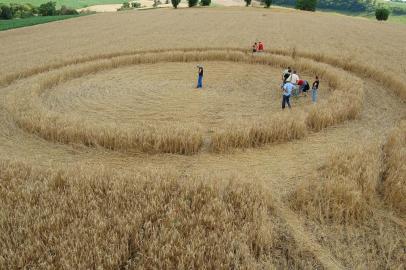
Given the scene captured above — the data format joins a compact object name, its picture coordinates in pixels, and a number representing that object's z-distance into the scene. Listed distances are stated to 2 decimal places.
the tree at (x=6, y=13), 71.06
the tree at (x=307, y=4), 78.62
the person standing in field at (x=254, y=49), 23.62
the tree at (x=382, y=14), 72.75
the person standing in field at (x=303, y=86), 15.15
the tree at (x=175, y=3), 77.45
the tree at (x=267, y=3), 73.64
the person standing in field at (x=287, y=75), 15.23
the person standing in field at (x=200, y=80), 17.17
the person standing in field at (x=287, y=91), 13.40
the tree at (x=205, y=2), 79.50
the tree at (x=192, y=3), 78.12
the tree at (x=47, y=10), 77.75
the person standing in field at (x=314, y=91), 14.12
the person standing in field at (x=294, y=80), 15.25
